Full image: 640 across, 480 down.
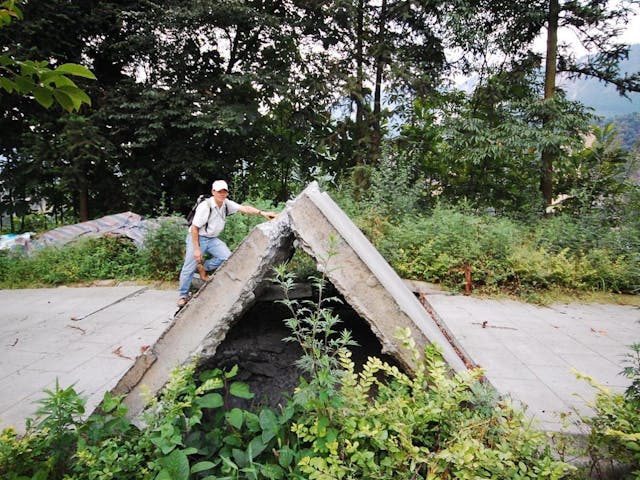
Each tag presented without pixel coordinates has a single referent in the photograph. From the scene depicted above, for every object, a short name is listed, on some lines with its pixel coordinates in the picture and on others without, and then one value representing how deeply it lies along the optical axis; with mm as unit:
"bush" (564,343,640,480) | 1520
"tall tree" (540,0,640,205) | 7207
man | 3811
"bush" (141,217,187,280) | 6102
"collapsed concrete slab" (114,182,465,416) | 1641
